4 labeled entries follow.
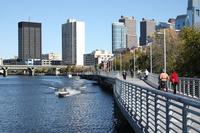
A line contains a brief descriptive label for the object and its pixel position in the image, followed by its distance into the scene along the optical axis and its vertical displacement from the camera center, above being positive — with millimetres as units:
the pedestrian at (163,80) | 32597 -1196
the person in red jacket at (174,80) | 33438 -1208
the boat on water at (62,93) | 68681 -4558
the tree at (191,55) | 53119 +937
